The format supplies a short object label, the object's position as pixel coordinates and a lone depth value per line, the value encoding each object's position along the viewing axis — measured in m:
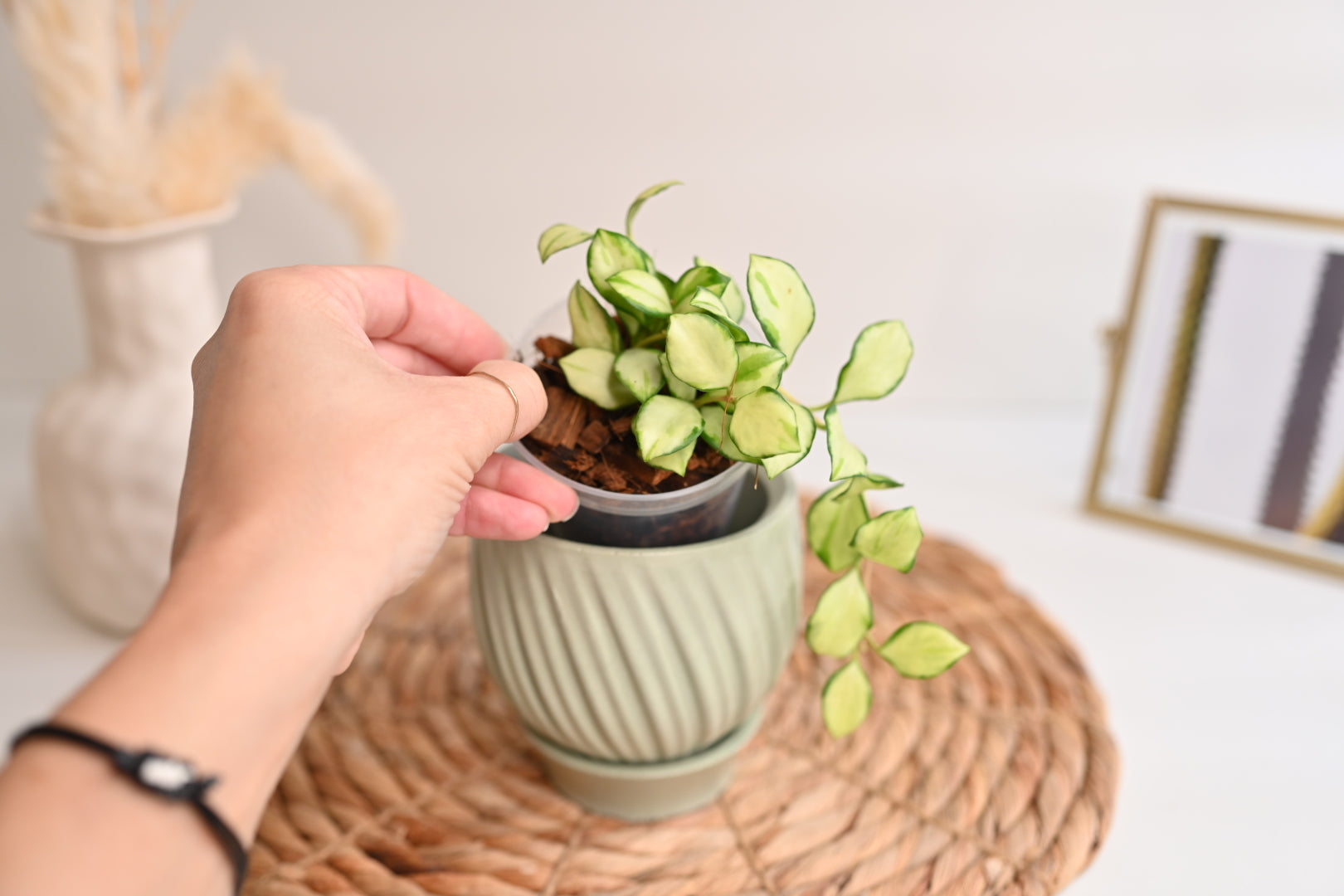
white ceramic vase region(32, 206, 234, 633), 0.75
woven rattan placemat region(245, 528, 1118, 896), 0.56
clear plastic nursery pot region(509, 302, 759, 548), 0.52
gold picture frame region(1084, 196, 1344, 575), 0.89
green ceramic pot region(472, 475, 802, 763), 0.52
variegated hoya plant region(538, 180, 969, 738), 0.47
